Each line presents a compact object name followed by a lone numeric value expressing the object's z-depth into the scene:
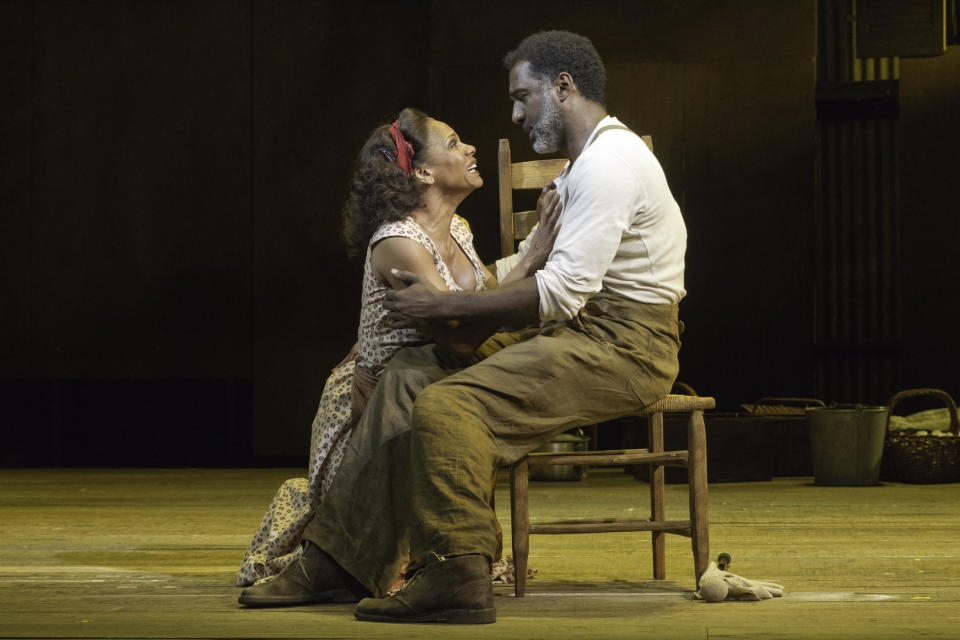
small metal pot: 11.98
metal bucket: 11.09
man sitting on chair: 5.29
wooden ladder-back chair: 5.91
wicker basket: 11.22
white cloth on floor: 5.74
